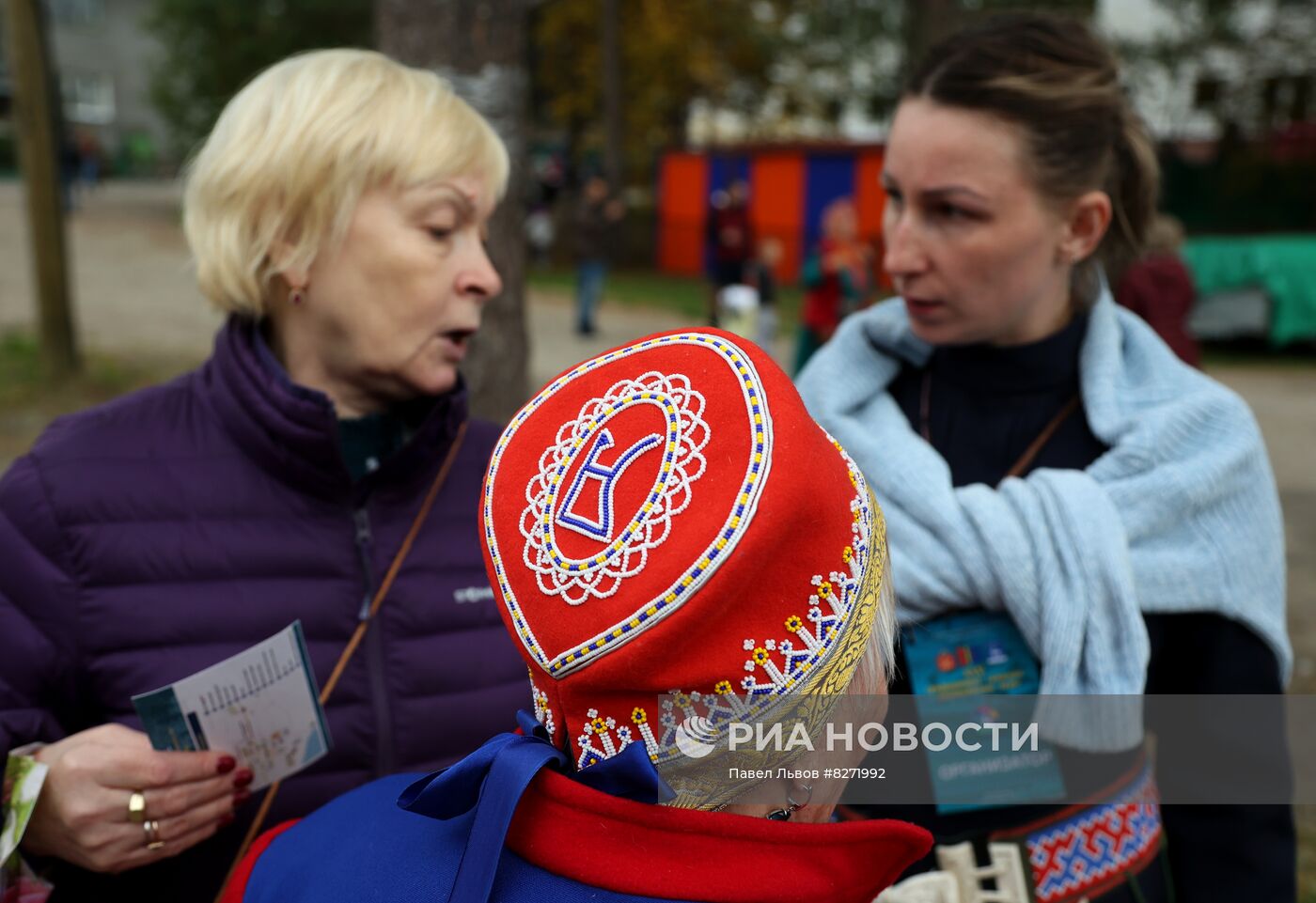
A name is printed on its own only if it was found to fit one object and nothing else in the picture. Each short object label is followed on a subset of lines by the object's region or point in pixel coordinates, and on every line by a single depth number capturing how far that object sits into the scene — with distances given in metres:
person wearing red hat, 0.98
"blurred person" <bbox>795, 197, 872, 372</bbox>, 7.44
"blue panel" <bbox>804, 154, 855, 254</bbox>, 21.05
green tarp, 13.77
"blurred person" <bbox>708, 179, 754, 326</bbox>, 14.27
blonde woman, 1.62
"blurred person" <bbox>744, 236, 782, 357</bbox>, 10.02
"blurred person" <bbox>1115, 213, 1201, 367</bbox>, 5.57
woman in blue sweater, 1.71
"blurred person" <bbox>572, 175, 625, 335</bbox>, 13.91
